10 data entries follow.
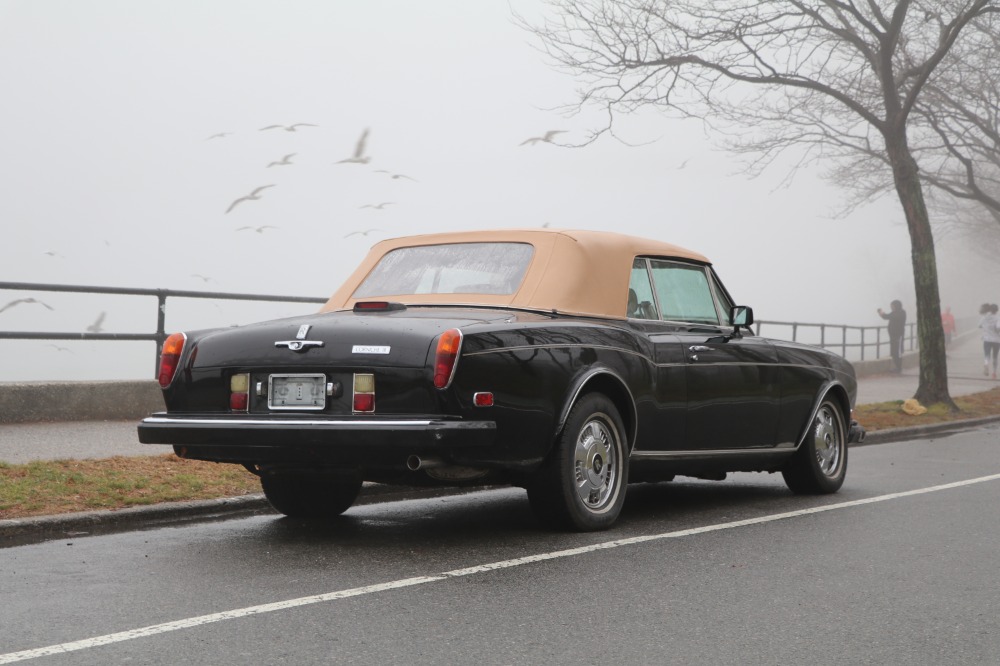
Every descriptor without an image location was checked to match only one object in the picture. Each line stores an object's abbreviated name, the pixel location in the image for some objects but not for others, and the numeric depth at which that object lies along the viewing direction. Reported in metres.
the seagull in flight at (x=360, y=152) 17.06
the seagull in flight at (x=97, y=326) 12.20
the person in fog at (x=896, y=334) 31.31
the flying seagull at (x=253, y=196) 17.90
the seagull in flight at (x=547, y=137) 17.09
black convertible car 6.05
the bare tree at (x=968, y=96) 22.81
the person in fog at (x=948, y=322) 45.56
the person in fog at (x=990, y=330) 30.44
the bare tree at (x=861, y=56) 17.69
